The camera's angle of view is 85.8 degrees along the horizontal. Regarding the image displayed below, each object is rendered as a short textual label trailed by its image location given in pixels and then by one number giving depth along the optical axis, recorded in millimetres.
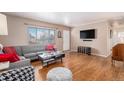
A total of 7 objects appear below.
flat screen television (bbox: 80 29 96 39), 4329
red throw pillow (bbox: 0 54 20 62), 996
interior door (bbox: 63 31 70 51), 5203
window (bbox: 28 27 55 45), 3691
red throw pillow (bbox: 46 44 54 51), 3727
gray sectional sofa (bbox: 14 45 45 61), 2974
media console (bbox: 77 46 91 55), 4372
